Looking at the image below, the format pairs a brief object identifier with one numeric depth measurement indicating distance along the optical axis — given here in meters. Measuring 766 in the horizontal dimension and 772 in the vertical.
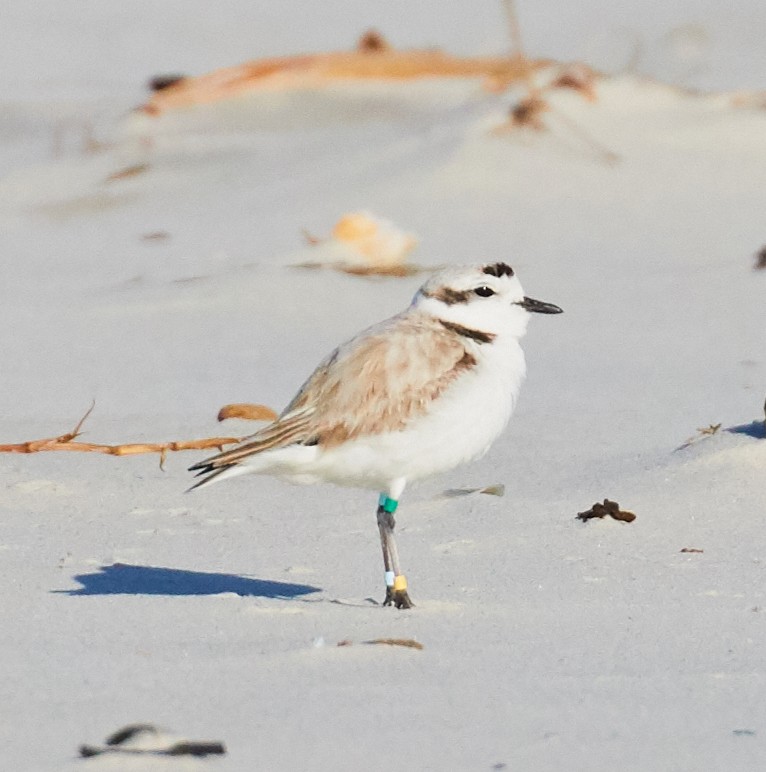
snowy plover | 8.14
